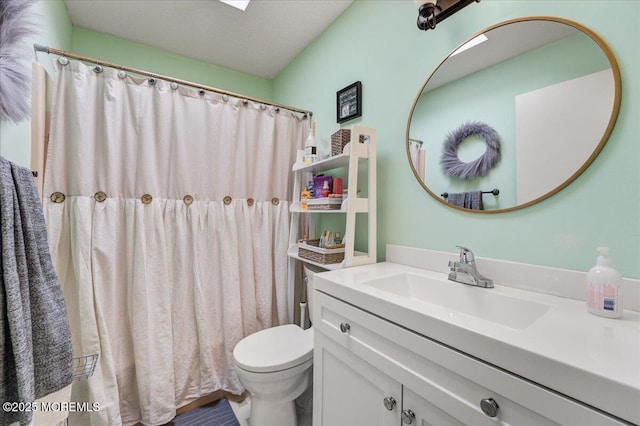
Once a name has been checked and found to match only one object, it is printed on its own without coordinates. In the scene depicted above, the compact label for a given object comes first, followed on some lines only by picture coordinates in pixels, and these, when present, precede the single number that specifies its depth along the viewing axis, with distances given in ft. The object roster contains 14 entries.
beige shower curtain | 4.10
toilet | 3.85
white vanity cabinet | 1.63
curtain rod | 3.55
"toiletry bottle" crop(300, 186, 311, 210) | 5.22
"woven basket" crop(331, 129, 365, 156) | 4.47
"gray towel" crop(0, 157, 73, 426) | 2.04
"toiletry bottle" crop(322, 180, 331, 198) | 4.91
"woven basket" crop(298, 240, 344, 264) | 4.51
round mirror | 2.55
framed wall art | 5.05
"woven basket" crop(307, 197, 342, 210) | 4.62
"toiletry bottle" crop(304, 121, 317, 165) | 5.23
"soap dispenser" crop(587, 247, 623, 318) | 2.12
